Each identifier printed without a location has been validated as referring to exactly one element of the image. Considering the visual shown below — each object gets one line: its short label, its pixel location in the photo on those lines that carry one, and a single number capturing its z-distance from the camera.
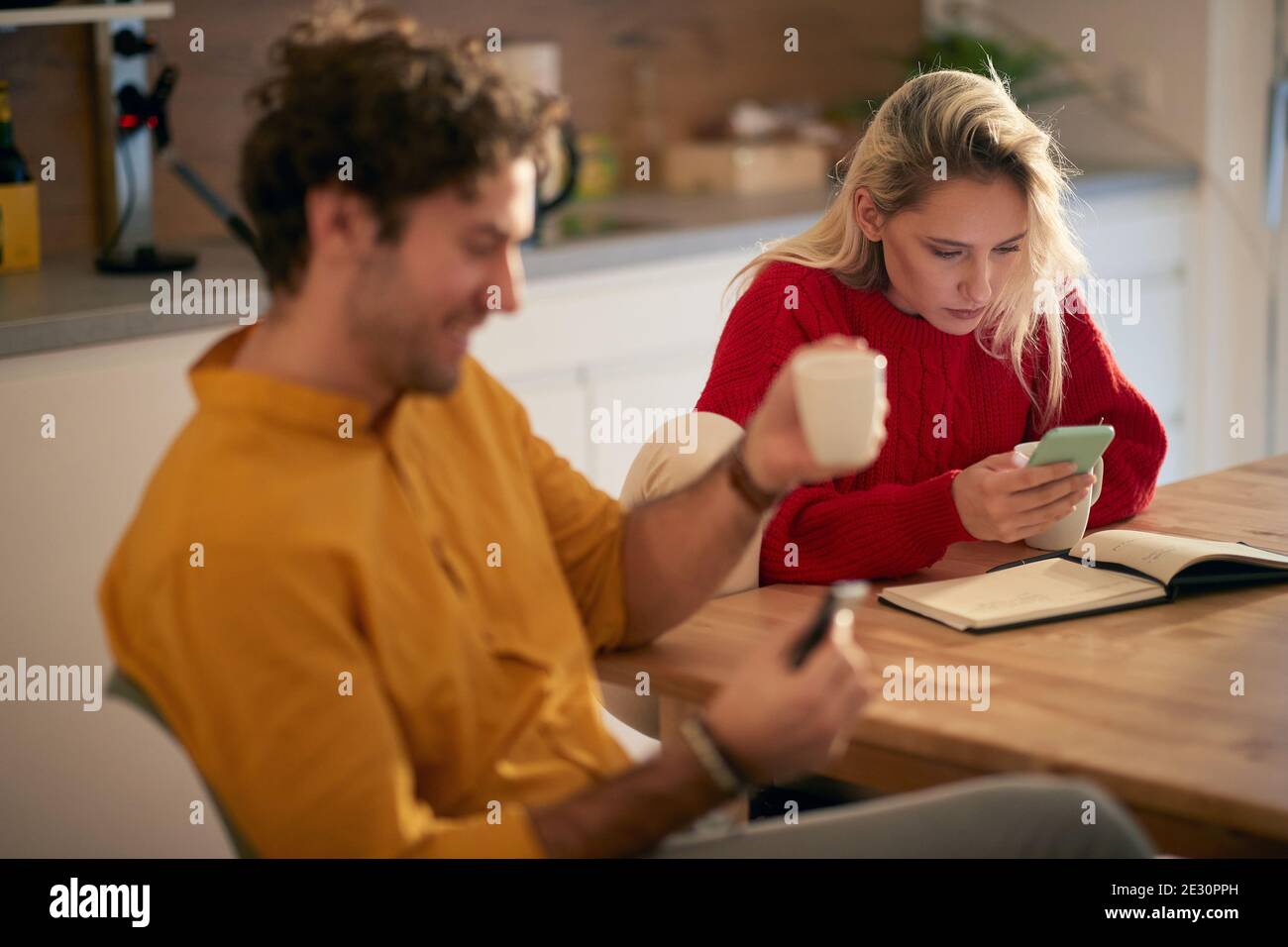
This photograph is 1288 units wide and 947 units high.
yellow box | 2.65
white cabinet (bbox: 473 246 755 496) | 2.78
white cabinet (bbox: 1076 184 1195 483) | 3.66
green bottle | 2.63
